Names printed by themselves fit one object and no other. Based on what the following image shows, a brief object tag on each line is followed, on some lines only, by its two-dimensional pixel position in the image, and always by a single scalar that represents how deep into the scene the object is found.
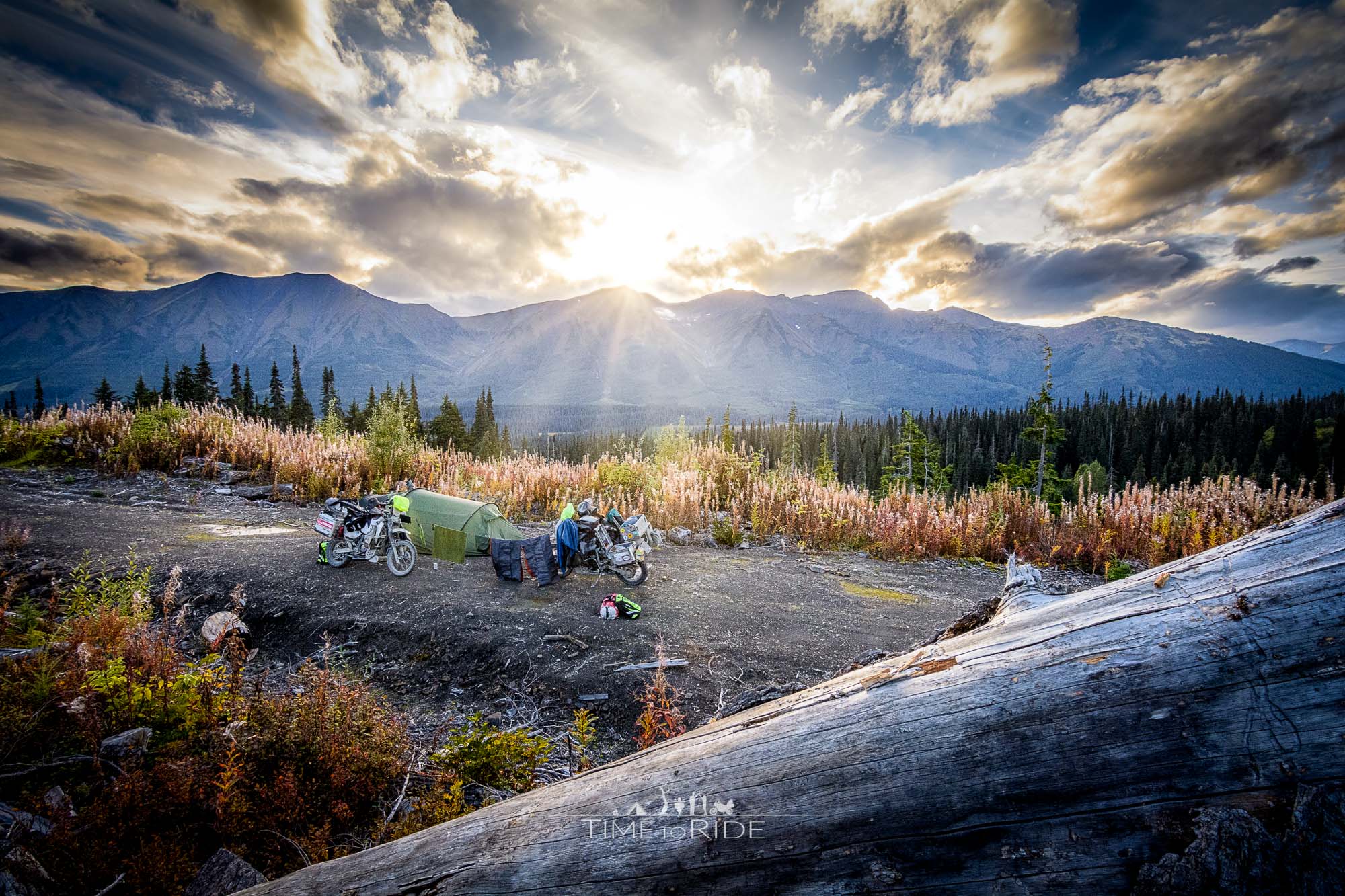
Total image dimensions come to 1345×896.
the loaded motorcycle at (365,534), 7.73
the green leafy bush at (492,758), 3.44
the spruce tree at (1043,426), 24.22
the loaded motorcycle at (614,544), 7.62
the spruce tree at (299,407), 56.97
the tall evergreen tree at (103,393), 36.02
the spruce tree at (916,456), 30.83
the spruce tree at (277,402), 59.78
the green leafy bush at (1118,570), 7.75
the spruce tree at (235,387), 58.04
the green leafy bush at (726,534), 11.41
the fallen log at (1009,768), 1.29
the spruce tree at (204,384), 54.84
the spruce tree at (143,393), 27.90
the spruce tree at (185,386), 53.91
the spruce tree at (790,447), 40.47
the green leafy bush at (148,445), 13.83
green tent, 8.75
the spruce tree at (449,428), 51.44
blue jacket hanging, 7.56
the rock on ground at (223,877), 2.37
